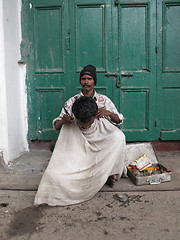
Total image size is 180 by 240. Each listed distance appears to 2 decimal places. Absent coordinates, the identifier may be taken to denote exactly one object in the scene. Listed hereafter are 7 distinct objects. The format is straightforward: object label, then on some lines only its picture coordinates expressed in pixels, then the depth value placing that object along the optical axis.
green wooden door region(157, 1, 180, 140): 3.67
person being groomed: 2.27
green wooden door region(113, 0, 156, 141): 3.68
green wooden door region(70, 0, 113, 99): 3.69
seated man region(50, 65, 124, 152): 2.76
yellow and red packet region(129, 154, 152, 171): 2.93
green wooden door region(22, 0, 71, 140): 3.74
